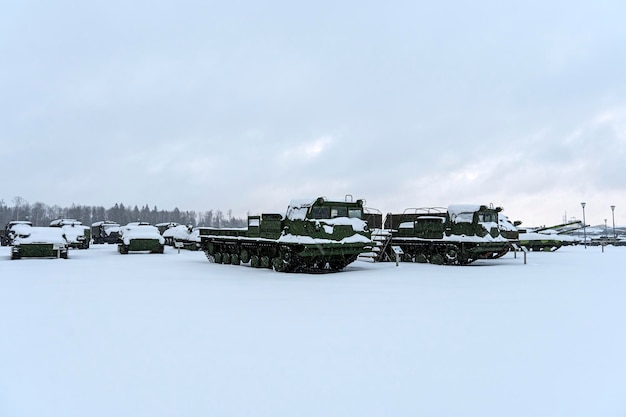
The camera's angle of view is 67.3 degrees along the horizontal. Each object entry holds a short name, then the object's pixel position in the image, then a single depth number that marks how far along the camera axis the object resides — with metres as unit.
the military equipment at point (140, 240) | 25.14
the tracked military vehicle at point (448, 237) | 18.83
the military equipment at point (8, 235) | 31.48
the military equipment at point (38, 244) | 20.61
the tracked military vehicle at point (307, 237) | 15.04
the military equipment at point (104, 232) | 37.16
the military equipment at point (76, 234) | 26.30
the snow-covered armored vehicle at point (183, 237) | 31.14
